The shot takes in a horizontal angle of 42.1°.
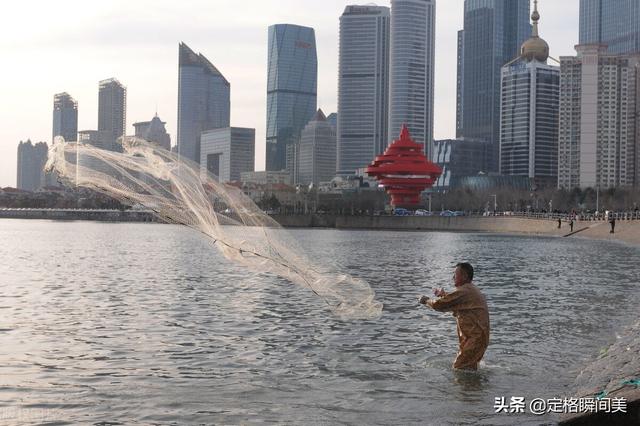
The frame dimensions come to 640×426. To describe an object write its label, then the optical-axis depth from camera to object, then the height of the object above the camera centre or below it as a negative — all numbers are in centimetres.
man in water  1434 -161
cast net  1486 +5
